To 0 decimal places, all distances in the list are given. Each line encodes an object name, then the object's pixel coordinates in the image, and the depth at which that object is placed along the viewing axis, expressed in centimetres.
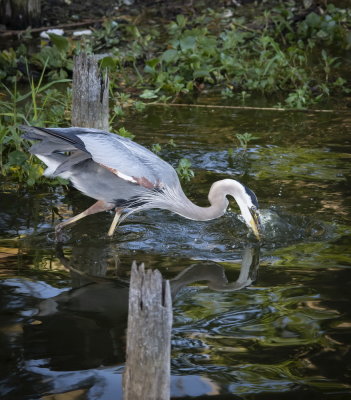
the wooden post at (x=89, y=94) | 1334
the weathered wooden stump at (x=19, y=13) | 2411
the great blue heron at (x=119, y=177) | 1197
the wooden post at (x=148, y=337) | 625
